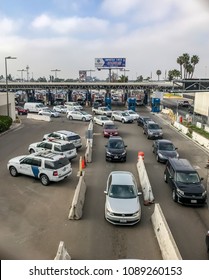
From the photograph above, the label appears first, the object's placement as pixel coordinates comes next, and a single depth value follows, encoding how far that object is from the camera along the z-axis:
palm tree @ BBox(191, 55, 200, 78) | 111.81
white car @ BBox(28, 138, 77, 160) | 21.89
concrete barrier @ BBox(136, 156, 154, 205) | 15.58
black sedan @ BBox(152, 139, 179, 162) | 22.52
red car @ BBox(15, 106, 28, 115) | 57.61
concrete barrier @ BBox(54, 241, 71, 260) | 9.34
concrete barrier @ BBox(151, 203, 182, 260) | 10.05
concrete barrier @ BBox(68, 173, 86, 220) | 13.52
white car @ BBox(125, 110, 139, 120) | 46.00
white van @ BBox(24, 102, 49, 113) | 58.30
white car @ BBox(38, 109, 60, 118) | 52.50
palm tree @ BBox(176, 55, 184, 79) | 111.88
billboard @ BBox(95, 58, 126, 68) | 82.19
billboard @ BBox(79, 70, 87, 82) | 122.86
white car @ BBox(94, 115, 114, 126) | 40.69
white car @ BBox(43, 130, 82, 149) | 25.71
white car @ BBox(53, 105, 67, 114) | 59.13
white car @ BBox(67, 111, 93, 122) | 46.91
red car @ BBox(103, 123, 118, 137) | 32.31
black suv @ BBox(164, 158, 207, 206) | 15.10
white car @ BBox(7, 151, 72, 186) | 17.41
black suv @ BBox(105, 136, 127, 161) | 22.55
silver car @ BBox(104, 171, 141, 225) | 12.78
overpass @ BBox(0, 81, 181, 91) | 81.25
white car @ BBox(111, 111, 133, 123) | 44.34
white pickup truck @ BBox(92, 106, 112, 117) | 51.41
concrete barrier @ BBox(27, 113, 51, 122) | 48.67
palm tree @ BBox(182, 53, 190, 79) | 111.05
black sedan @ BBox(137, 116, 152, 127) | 38.80
